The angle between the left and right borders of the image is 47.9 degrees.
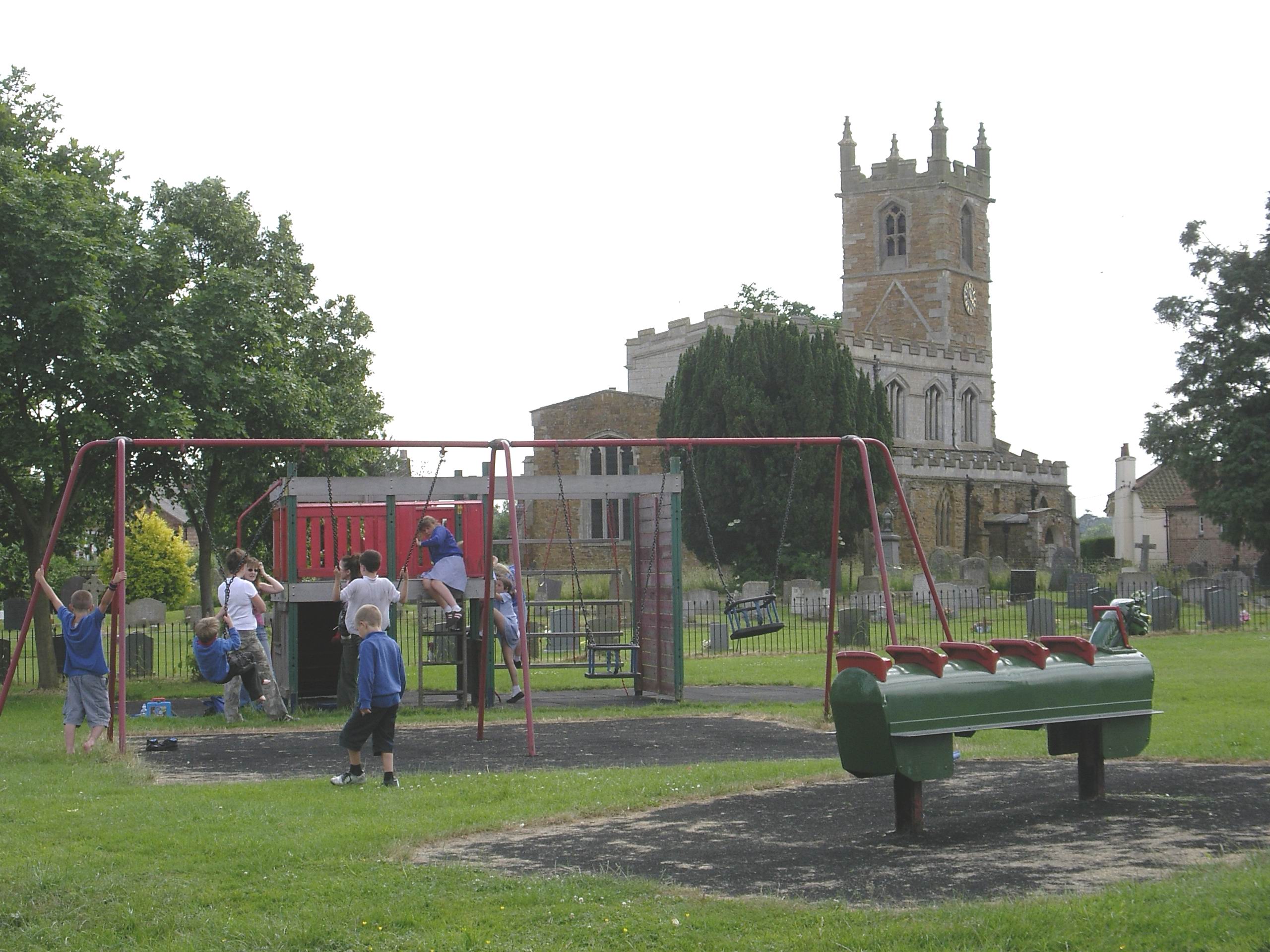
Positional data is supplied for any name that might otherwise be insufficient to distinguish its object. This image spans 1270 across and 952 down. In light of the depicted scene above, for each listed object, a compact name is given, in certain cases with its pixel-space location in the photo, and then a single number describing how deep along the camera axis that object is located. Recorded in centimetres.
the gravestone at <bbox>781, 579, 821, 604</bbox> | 3681
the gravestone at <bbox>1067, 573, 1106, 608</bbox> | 3138
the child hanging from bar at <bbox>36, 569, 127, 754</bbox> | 1281
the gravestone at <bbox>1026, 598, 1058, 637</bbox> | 2645
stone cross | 4803
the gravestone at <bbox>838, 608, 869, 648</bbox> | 2397
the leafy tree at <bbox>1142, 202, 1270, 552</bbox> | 4322
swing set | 1348
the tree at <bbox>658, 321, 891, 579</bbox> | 4691
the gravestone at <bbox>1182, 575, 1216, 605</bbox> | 3466
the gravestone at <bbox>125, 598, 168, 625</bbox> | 3300
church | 6244
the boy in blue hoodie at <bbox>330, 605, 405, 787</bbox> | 1067
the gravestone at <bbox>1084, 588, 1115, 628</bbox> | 2491
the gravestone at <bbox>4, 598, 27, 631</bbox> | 2578
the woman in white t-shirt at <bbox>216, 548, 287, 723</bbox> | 1617
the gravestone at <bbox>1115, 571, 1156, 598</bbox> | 3350
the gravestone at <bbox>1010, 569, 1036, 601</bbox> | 3666
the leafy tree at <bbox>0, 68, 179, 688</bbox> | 1898
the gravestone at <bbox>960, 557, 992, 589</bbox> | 4422
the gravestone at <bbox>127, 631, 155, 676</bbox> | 2350
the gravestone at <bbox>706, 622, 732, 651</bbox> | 2781
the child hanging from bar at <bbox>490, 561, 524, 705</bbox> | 1727
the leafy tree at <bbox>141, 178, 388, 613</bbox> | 2123
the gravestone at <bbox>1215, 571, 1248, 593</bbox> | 3384
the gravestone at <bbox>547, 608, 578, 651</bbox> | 2341
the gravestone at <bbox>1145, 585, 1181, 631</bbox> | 2852
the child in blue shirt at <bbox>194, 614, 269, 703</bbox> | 1527
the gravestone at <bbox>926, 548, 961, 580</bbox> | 4819
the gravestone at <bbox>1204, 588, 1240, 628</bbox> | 2880
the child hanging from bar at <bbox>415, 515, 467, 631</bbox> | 1636
